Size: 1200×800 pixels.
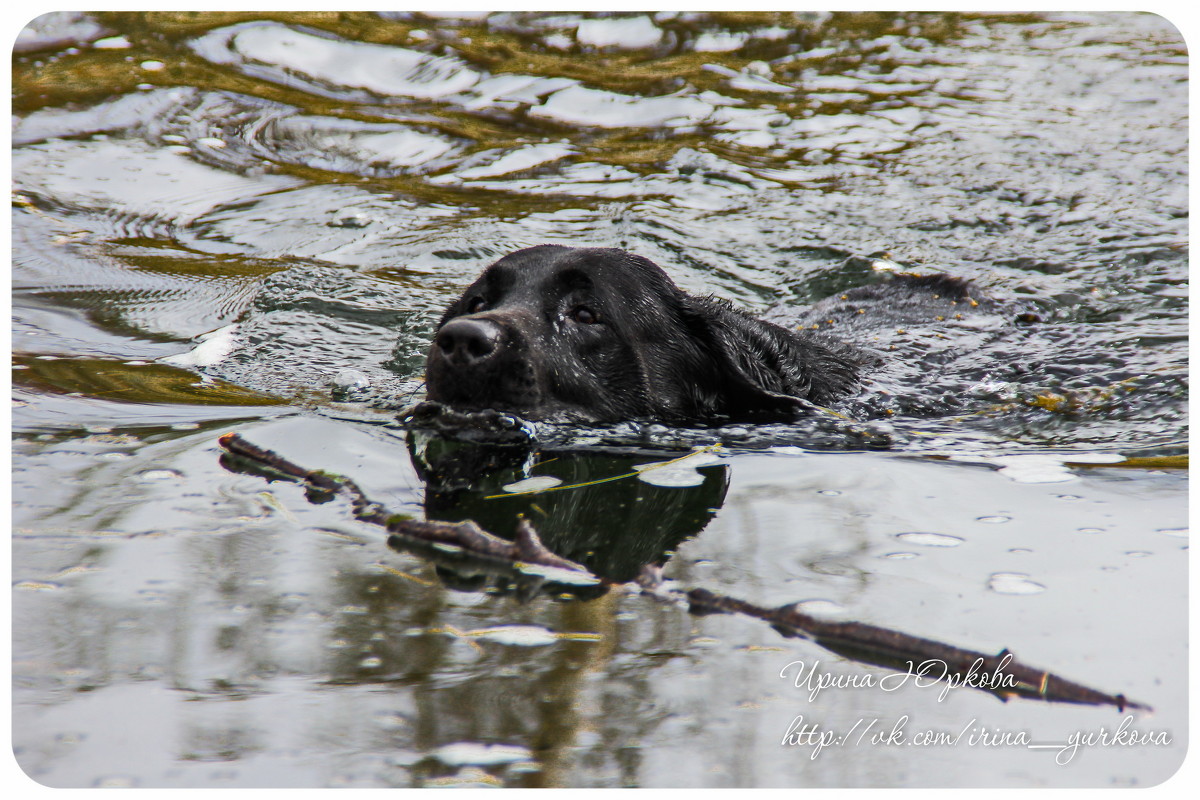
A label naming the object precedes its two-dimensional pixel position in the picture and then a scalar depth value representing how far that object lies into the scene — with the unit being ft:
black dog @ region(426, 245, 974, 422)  28.63
